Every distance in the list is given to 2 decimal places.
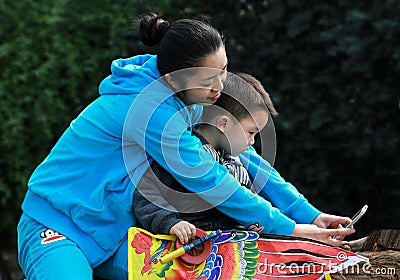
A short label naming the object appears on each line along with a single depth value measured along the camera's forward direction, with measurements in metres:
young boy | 4.67
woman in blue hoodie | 4.71
